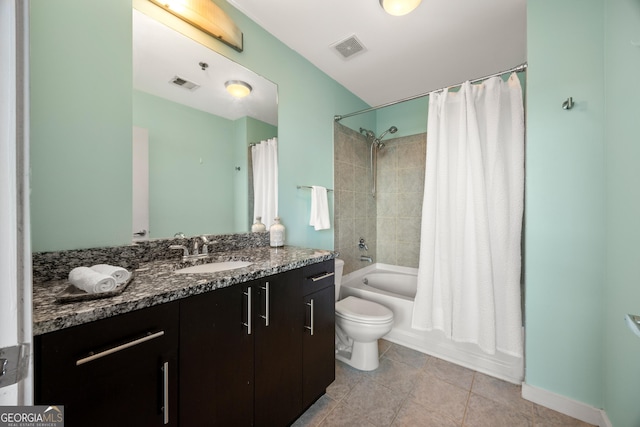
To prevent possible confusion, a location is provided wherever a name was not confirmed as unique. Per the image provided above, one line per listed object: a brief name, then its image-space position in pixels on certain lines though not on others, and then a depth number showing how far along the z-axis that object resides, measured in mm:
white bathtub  1660
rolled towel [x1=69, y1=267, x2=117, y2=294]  730
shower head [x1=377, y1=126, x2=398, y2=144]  2785
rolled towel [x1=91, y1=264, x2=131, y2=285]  819
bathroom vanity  622
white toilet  1661
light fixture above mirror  1236
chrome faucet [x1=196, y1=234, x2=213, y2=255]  1340
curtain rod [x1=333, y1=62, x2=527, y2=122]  1449
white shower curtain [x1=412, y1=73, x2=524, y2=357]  1544
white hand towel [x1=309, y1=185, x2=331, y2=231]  1985
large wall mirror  1176
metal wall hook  1276
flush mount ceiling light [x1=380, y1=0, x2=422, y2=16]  1346
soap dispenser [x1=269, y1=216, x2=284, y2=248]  1646
